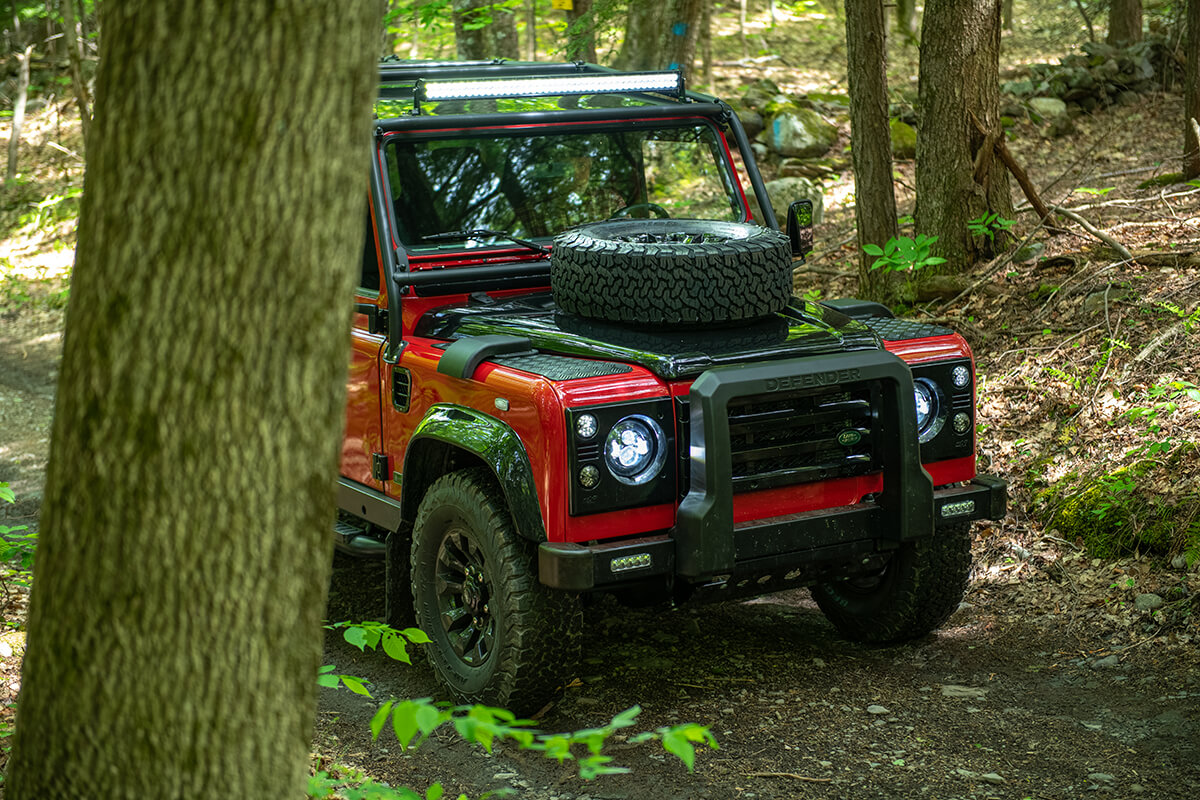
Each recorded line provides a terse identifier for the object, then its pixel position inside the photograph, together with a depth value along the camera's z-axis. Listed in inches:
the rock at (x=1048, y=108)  545.3
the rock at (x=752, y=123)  539.5
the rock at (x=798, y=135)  524.7
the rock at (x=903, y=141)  512.7
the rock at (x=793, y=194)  446.9
